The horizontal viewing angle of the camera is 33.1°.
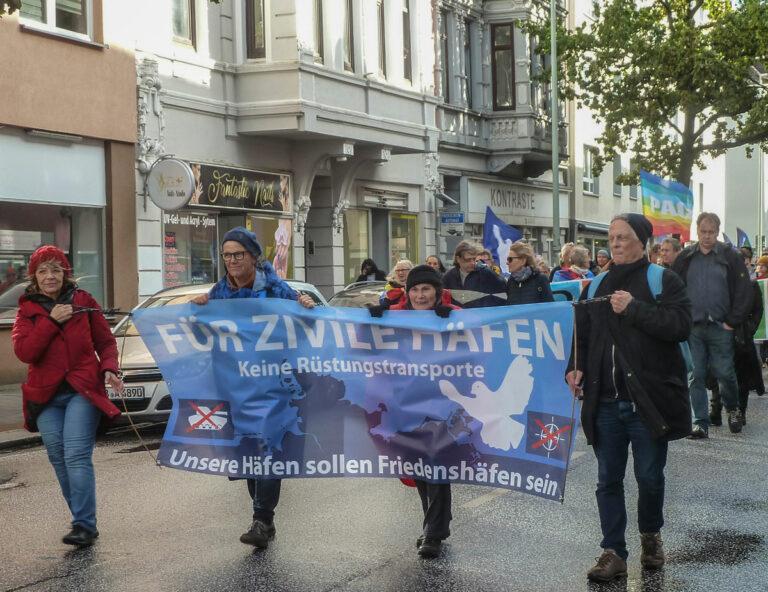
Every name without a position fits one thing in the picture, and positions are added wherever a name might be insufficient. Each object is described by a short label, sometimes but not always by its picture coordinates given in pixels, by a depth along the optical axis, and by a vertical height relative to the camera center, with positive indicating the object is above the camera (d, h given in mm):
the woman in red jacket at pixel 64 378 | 7395 -714
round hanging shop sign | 19734 +1065
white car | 12727 -1346
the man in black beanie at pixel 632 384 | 6289 -697
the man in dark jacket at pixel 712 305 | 11453 -569
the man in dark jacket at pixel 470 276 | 12648 -291
